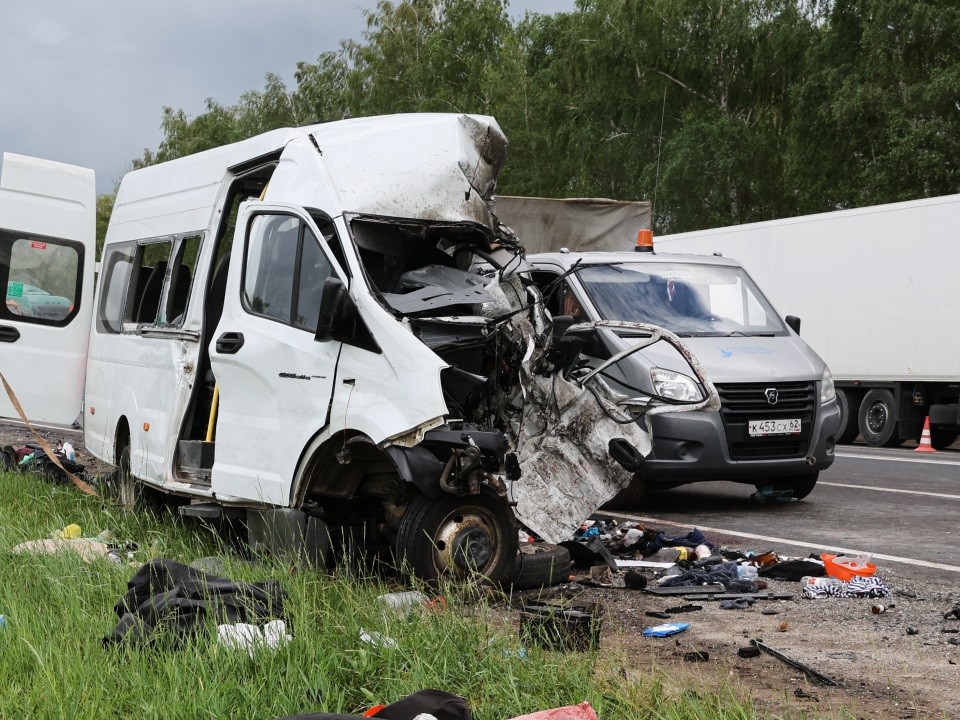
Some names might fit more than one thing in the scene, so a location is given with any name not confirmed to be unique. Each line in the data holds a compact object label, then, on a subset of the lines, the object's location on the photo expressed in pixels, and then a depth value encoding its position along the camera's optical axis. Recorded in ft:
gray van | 32.50
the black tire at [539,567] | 22.36
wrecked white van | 20.76
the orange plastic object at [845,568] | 22.98
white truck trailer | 59.16
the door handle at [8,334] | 34.06
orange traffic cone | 59.31
